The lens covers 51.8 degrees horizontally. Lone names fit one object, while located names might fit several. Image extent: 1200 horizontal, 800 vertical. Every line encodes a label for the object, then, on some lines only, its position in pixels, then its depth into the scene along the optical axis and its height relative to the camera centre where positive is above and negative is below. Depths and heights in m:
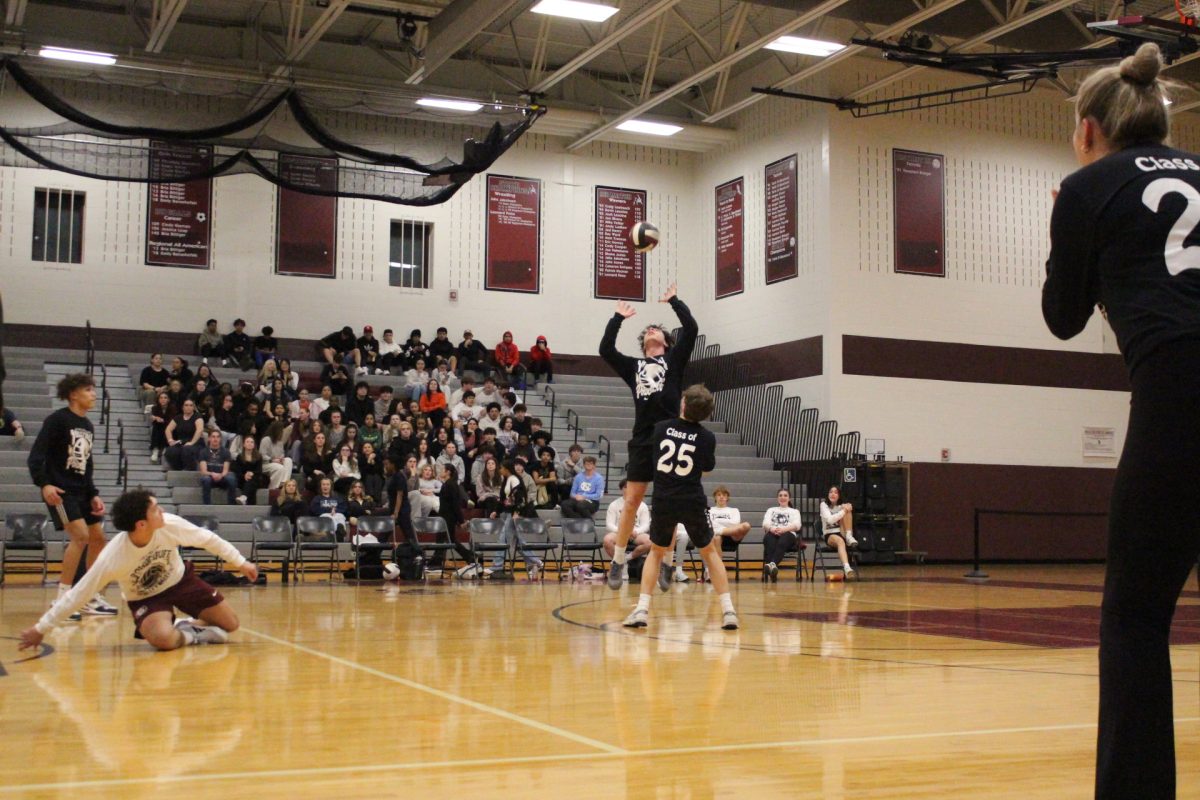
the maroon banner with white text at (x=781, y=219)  23.05 +4.65
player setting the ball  8.92 +0.59
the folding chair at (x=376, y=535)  15.08 -0.94
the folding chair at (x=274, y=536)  14.83 -0.91
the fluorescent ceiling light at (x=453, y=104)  15.35 +4.50
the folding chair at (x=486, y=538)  15.61 -1.02
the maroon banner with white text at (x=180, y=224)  22.41 +4.30
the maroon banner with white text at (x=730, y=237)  24.61 +4.57
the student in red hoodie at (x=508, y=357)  23.44 +2.01
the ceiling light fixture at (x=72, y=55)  16.86 +5.84
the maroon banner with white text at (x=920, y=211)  22.81 +4.73
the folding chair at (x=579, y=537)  16.30 -1.00
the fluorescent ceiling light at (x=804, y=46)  19.05 +6.55
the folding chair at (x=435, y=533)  15.38 -0.96
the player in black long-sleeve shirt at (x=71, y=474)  9.23 -0.11
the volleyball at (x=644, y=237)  9.28 +1.71
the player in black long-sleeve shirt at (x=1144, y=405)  2.35 +0.12
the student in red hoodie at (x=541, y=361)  23.86 +1.97
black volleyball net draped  14.10 +3.66
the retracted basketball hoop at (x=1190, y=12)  13.60 +5.05
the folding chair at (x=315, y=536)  15.05 -0.94
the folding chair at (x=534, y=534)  16.19 -0.95
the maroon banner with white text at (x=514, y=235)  24.81 +4.59
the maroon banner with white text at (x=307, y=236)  23.30 +4.27
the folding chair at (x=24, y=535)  13.59 -0.84
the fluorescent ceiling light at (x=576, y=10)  17.39 +6.44
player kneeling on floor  6.48 -0.63
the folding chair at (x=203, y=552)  14.19 -1.07
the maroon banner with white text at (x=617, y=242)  25.61 +4.61
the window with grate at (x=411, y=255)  24.25 +4.08
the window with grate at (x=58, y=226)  21.80 +4.13
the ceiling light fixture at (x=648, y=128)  23.05 +6.34
